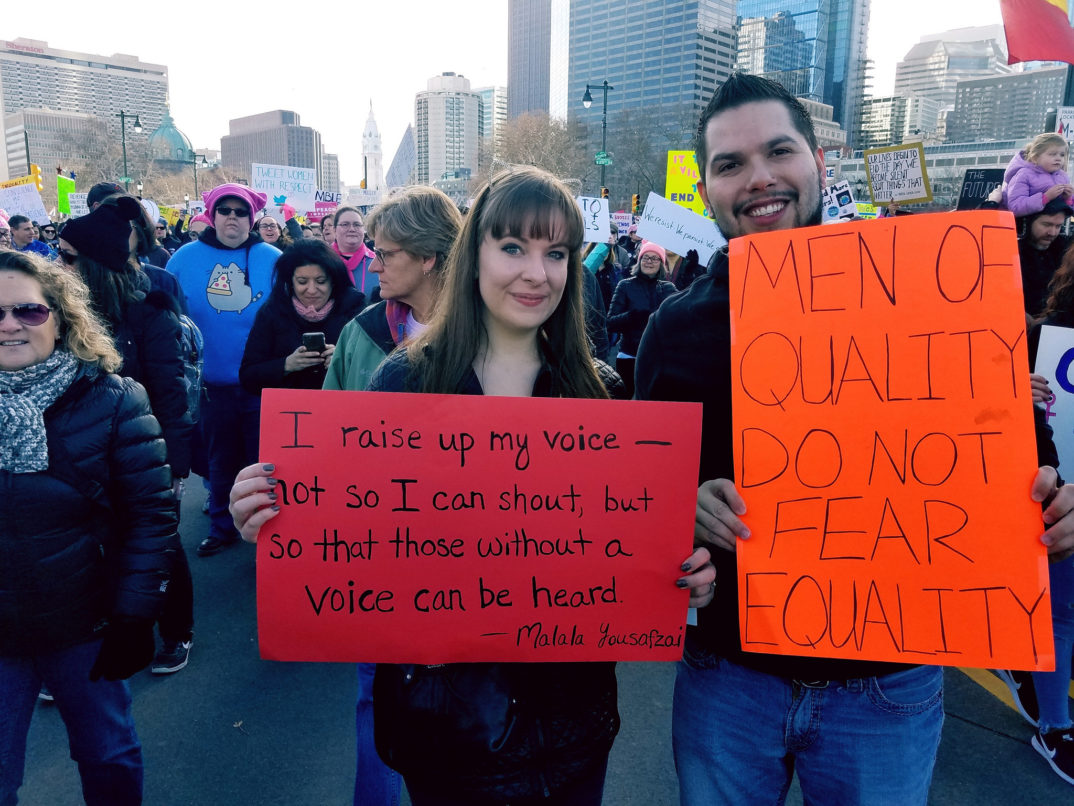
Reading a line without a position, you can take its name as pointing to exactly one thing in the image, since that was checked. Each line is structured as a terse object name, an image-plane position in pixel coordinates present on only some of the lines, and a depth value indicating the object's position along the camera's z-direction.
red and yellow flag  6.16
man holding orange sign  1.22
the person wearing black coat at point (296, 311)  3.75
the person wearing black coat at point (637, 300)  6.80
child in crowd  5.26
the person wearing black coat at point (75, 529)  1.94
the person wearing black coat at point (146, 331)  3.28
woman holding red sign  1.38
